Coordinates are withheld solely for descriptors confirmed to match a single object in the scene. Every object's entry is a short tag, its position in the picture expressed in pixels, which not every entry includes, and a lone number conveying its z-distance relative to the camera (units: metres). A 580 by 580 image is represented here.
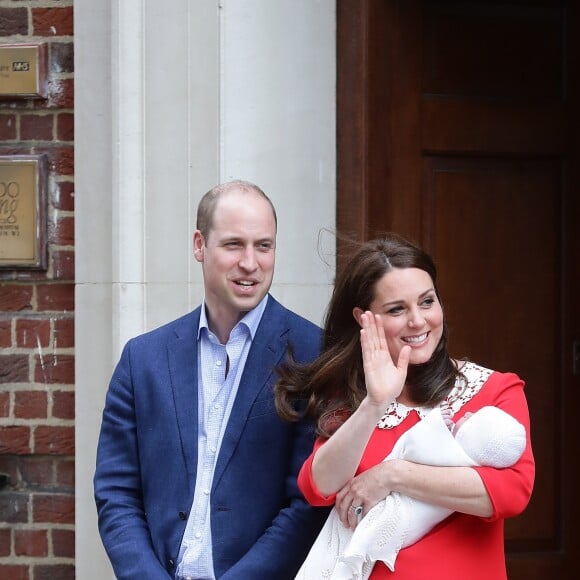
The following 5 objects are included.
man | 5.55
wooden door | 8.11
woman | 4.86
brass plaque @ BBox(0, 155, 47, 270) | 7.91
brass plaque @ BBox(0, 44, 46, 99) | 7.89
